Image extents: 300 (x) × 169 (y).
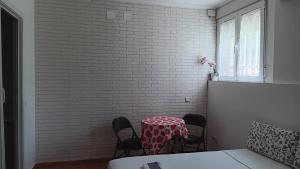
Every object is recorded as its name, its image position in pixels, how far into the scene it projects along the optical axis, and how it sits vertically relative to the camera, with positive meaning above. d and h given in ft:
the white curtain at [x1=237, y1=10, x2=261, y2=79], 10.75 +1.56
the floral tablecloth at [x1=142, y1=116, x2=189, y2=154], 10.70 -2.42
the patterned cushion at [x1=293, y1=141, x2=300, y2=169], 7.14 -2.46
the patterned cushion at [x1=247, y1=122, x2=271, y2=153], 8.81 -2.17
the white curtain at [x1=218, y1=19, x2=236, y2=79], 12.64 +1.60
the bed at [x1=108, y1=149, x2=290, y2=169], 7.59 -2.75
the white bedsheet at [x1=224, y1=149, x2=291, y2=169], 7.67 -2.76
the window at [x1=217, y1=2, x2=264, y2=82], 10.68 +1.69
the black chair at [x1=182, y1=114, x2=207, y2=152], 12.41 -2.48
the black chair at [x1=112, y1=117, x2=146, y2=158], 11.35 -3.00
